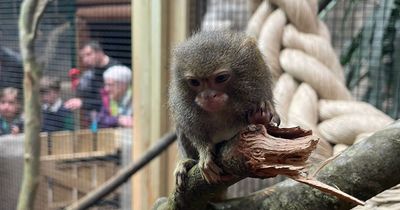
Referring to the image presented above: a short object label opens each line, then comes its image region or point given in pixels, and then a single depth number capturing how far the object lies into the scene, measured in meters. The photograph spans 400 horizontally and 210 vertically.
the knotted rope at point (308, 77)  1.13
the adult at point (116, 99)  2.16
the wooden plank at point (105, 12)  2.08
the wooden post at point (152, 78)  1.43
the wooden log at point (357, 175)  0.51
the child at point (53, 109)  2.51
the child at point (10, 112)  2.37
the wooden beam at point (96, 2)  2.13
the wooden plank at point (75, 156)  2.39
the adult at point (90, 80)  2.28
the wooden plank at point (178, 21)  1.43
